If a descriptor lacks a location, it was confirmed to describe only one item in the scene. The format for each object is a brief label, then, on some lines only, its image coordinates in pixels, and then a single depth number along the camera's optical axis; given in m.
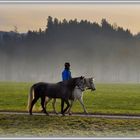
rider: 22.42
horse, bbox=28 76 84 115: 22.25
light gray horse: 22.16
